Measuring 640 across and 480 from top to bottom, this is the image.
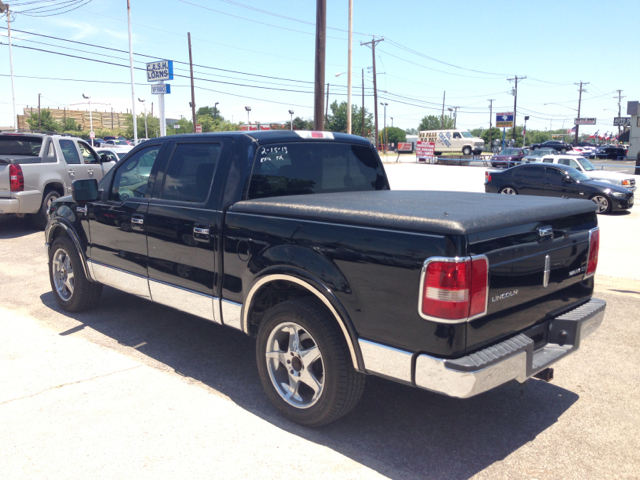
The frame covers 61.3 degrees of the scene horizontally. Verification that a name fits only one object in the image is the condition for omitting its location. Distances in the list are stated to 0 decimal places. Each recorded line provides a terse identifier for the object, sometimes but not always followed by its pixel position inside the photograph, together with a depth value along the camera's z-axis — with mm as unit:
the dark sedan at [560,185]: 15508
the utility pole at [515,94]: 81656
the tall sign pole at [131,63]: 31781
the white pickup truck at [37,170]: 10461
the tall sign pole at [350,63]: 24750
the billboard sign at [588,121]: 112750
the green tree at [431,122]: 135575
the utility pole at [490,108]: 112450
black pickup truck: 2736
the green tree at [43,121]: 91688
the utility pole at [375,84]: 51688
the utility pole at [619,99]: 126975
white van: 54094
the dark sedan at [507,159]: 38250
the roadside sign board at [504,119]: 76062
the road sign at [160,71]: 19125
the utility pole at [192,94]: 44031
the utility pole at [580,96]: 106750
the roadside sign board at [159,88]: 18484
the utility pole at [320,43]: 14297
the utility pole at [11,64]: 39188
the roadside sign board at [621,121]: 84125
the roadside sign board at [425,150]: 48688
